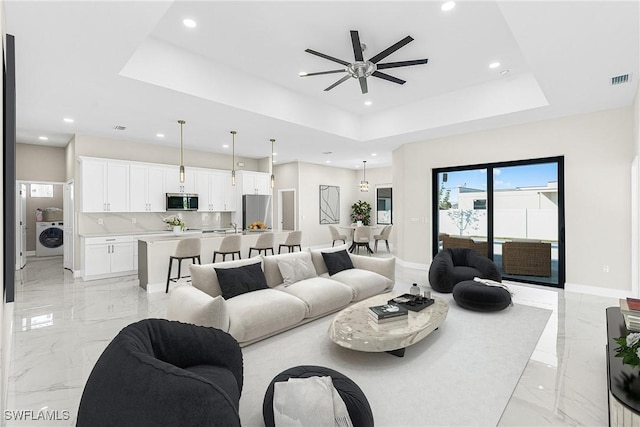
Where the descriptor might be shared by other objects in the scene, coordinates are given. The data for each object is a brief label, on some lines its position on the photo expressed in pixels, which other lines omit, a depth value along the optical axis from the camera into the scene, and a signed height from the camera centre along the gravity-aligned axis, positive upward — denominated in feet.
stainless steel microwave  23.80 +0.71
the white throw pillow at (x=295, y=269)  13.51 -2.61
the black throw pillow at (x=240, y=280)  11.39 -2.60
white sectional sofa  9.67 -3.12
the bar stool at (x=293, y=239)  22.59 -2.06
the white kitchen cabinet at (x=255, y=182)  28.37 +2.67
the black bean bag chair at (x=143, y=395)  3.87 -2.36
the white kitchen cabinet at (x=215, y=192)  26.10 +1.66
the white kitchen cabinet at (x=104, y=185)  20.38 +1.75
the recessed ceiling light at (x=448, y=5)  10.33 +6.81
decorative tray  11.12 -3.35
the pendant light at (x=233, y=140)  20.30 +5.17
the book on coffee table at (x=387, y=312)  9.96 -3.30
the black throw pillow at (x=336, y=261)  15.40 -2.55
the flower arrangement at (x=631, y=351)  5.50 -2.56
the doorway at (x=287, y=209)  34.27 +0.18
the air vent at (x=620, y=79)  12.39 +5.23
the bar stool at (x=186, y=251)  17.19 -2.19
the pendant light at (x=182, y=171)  17.66 +2.28
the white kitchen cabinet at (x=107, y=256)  19.71 -2.92
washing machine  28.43 -2.44
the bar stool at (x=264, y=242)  20.95 -2.11
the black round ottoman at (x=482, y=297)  13.04 -3.68
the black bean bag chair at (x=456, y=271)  15.75 -3.13
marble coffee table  8.74 -3.56
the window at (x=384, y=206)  38.47 +0.53
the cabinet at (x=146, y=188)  22.41 +1.68
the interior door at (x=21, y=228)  22.39 -1.19
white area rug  7.07 -4.46
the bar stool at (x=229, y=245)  19.16 -2.11
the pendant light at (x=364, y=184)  33.94 +2.85
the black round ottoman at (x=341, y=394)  5.93 -3.66
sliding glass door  18.43 -0.32
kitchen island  17.21 -2.70
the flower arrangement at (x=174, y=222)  20.88 -0.74
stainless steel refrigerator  28.19 +0.07
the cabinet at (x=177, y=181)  24.12 +2.39
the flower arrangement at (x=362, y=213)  38.47 -0.33
